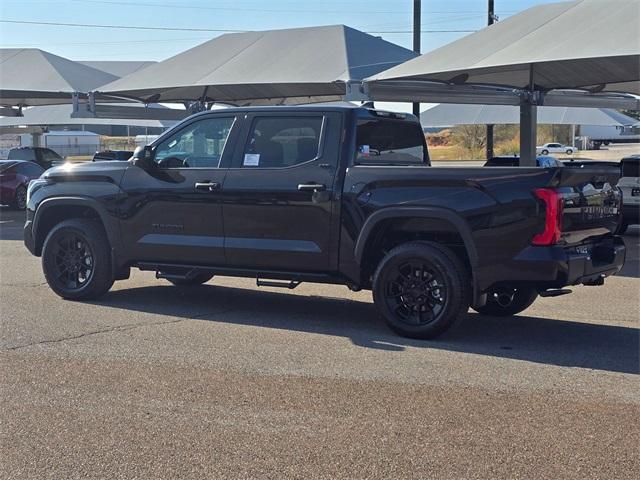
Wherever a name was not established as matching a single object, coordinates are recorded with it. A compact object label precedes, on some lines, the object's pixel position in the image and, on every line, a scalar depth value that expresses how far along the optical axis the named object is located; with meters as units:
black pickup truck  7.43
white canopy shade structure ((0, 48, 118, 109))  25.55
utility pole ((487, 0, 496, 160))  40.12
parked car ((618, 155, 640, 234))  16.83
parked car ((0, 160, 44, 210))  25.06
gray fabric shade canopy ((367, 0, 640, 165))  15.02
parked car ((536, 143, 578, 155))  77.54
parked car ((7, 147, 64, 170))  29.86
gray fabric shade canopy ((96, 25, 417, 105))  20.55
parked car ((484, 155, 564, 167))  18.53
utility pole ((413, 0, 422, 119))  31.52
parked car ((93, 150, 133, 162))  22.60
